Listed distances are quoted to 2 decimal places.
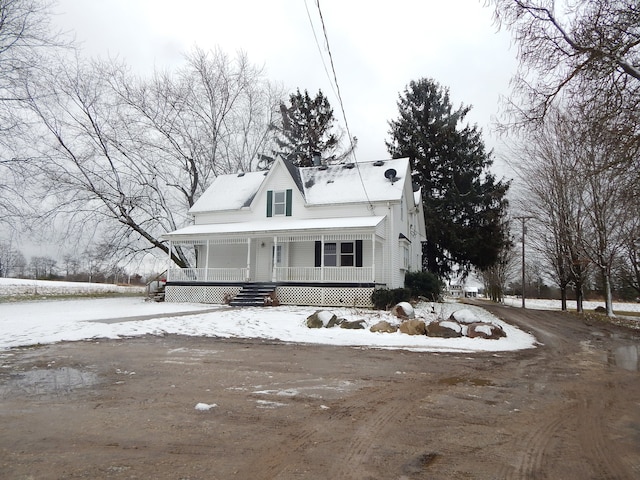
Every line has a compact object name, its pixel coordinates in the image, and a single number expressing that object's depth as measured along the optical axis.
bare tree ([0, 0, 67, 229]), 14.09
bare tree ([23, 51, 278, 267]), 24.02
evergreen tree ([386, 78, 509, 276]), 28.34
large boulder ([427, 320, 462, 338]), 11.12
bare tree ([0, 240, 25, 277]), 73.60
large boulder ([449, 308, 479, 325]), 11.95
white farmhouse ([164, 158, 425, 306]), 18.70
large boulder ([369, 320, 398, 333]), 11.65
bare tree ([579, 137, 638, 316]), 19.17
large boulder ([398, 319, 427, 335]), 11.46
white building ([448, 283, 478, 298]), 80.74
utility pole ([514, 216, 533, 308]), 24.99
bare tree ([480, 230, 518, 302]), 48.57
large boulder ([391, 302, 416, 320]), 13.31
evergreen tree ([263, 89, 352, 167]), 35.84
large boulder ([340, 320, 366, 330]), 12.08
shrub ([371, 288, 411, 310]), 16.89
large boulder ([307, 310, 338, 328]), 12.38
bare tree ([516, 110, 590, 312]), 21.34
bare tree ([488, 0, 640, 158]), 6.90
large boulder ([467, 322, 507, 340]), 11.12
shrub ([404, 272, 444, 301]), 22.72
